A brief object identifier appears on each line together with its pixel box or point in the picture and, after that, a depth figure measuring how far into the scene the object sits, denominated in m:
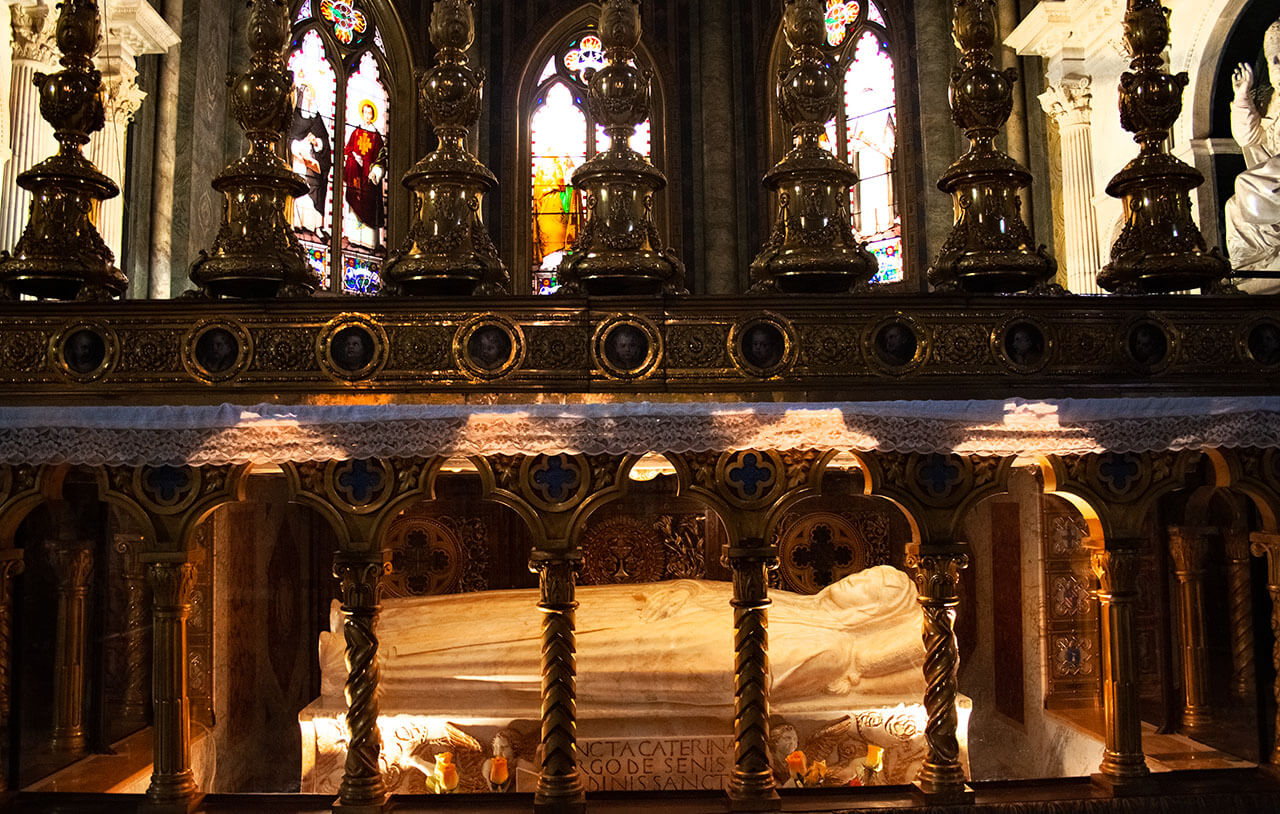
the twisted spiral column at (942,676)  2.86
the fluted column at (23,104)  6.35
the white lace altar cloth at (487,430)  2.73
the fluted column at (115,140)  7.74
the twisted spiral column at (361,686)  2.81
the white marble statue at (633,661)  3.65
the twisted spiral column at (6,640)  2.96
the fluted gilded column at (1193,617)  3.63
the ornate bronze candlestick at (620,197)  3.10
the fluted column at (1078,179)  8.41
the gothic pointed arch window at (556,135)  12.55
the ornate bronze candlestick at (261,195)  3.07
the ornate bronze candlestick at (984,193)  3.17
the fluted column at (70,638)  3.48
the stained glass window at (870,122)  11.27
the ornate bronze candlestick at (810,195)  3.13
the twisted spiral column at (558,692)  2.81
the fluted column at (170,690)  2.80
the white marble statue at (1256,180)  6.43
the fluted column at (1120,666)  2.92
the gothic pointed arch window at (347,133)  11.16
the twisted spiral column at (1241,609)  3.44
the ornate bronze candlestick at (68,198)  3.05
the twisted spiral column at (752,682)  2.81
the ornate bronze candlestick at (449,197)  3.11
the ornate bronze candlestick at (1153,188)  3.23
